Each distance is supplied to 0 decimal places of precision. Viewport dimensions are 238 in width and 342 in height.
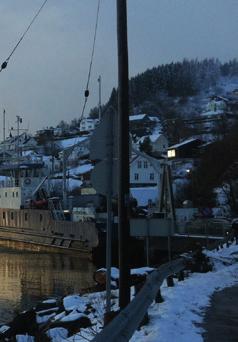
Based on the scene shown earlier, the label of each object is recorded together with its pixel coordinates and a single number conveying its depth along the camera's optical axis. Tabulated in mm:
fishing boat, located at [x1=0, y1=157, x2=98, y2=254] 45438
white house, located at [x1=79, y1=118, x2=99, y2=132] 196375
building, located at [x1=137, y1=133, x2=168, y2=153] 118475
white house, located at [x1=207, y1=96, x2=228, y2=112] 190688
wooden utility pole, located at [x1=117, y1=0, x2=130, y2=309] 9812
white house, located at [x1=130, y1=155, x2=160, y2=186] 95438
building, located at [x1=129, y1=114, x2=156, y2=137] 160375
